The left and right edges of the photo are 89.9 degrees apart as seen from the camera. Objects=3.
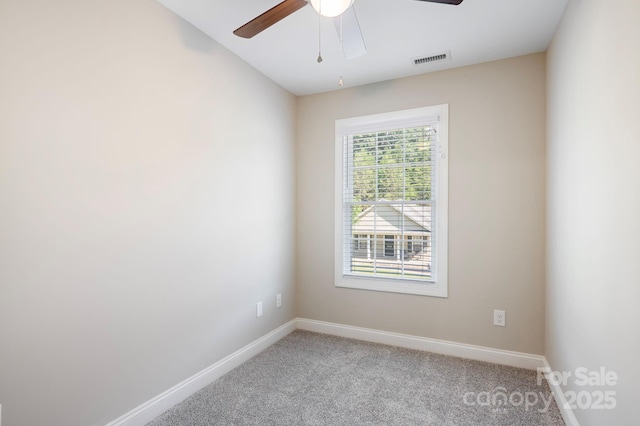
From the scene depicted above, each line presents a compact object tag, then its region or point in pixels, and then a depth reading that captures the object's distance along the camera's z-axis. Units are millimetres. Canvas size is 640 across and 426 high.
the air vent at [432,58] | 2594
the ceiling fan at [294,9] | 1527
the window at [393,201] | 2914
